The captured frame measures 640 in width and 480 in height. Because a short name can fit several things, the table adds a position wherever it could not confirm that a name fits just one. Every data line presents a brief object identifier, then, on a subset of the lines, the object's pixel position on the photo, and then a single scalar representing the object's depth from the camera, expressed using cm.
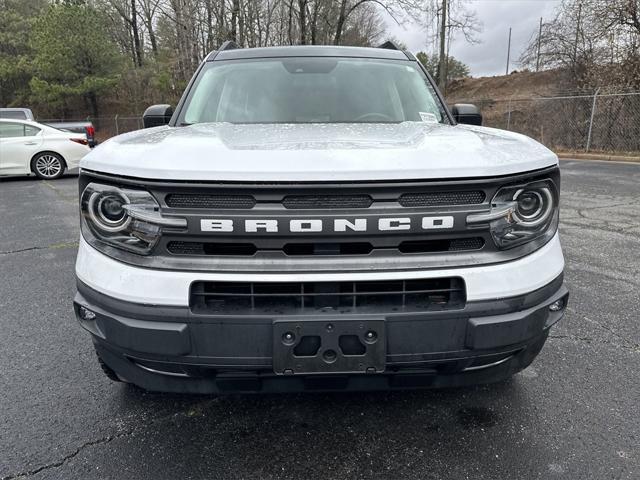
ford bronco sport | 157
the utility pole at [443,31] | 2583
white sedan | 1047
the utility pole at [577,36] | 1589
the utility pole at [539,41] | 1828
